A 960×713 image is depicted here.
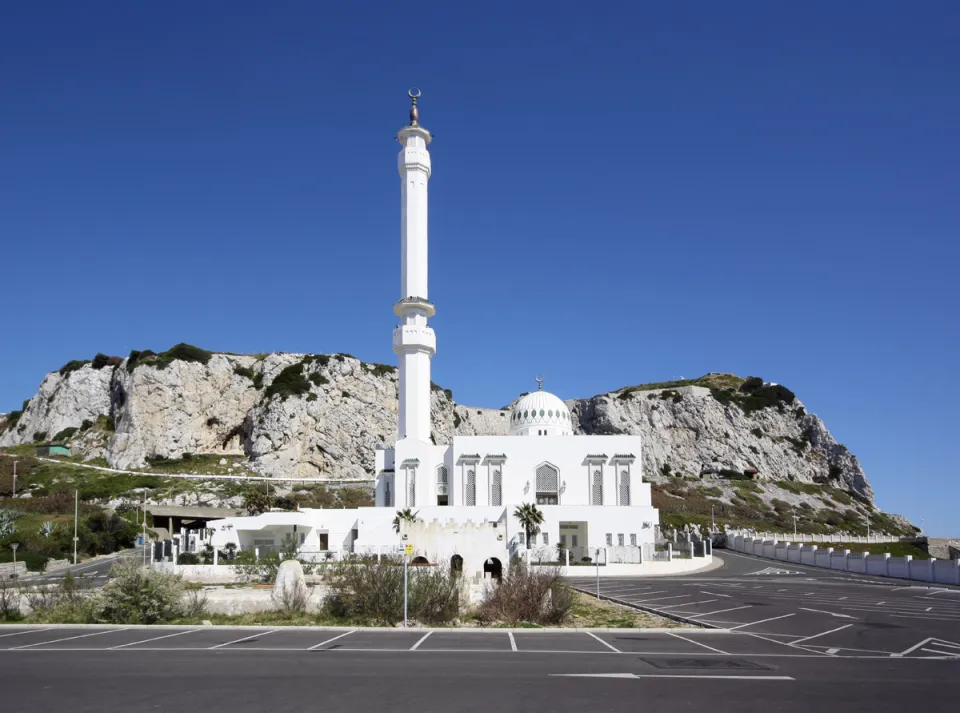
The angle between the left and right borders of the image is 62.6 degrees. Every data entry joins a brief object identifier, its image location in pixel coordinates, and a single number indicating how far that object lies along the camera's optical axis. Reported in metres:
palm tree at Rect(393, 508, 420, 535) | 49.71
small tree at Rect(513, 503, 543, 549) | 49.44
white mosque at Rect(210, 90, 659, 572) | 52.25
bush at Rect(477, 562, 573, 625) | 22.16
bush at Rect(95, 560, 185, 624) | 21.02
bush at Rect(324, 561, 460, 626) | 21.69
